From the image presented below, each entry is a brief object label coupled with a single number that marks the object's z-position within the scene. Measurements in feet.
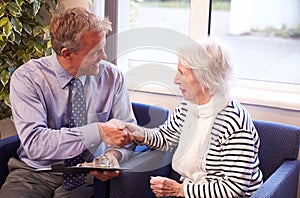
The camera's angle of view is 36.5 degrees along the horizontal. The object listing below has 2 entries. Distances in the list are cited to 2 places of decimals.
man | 6.11
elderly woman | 5.58
